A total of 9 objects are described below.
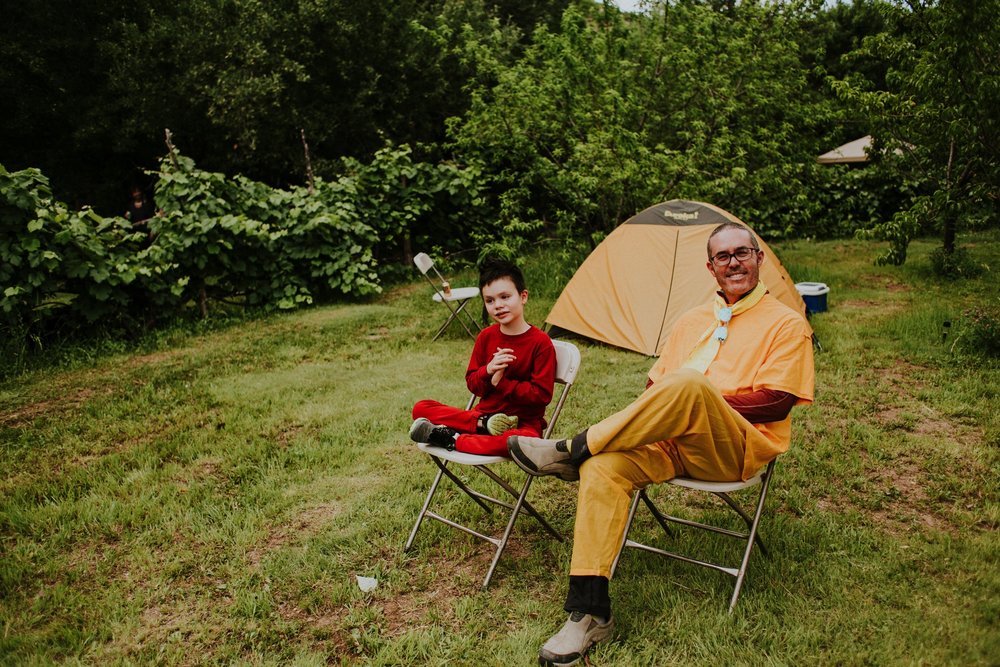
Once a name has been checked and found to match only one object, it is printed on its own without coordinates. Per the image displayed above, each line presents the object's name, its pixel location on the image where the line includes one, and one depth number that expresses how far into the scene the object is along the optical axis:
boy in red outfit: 3.19
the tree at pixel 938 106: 6.17
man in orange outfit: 2.49
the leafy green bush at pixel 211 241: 6.59
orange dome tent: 6.42
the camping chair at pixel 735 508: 2.68
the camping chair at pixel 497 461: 2.97
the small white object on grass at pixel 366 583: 3.03
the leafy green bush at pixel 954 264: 8.88
